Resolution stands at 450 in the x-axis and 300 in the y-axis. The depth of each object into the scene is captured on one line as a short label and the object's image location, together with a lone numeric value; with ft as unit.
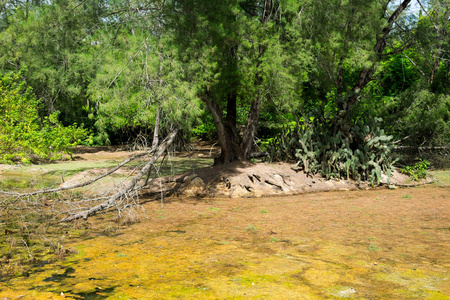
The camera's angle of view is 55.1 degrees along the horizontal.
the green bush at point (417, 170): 47.16
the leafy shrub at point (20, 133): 42.29
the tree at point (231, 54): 33.76
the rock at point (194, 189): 39.80
